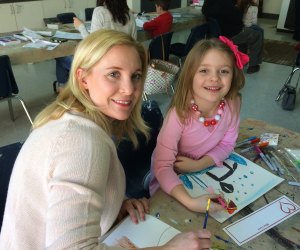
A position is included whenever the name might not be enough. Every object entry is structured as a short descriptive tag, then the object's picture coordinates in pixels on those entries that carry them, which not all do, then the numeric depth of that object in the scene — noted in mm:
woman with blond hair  623
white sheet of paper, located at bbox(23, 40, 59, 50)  2829
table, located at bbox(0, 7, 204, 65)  2662
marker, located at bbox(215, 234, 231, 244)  822
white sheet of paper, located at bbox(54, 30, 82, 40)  3164
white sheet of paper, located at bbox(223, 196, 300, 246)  845
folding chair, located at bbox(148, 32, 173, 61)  3244
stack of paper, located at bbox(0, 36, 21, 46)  2867
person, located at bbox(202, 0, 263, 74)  4227
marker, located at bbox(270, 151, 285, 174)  1128
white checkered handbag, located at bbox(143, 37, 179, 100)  2988
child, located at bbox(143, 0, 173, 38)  3680
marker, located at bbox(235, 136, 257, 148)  1301
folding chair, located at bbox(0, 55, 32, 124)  2322
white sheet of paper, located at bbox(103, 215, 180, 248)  824
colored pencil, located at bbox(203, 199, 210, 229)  869
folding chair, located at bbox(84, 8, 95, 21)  4590
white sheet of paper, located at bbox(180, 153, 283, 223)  961
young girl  1205
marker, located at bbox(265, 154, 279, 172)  1132
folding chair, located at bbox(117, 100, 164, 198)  1355
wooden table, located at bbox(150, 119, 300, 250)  819
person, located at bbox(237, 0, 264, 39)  4363
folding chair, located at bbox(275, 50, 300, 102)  3361
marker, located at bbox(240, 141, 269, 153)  1255
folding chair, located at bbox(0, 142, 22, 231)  991
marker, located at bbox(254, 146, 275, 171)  1151
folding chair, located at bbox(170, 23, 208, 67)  3646
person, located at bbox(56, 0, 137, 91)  2949
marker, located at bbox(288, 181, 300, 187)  1049
